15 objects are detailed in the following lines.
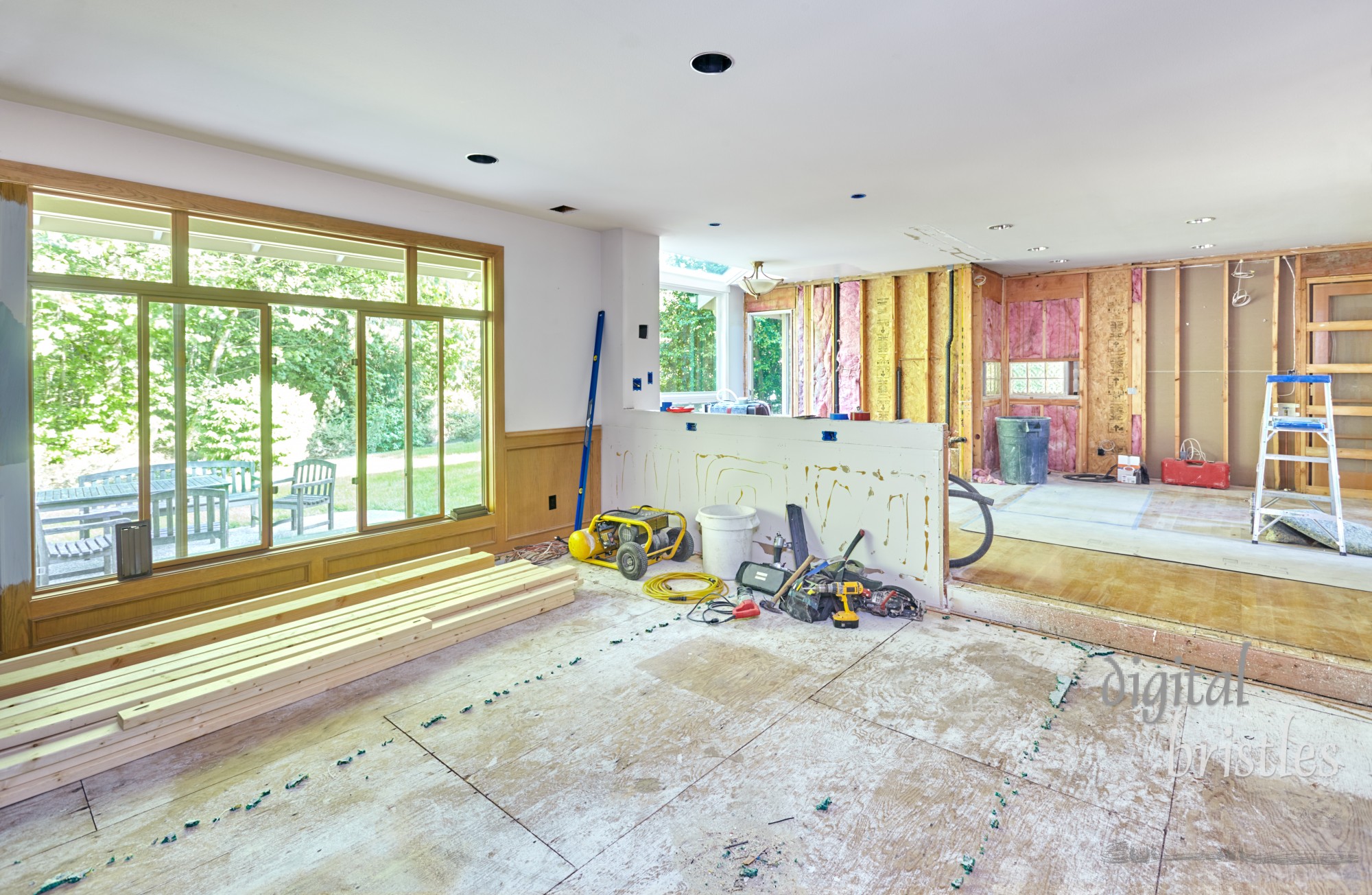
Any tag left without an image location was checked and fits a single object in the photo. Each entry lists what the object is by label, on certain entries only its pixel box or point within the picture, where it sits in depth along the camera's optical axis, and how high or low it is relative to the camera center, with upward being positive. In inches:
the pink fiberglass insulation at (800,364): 396.8 +47.3
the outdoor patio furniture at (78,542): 144.3 -21.7
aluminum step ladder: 197.2 +3.3
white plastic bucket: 196.9 -28.9
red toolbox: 300.4 -15.0
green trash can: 316.8 -3.5
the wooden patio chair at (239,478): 167.2 -9.0
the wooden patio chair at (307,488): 180.5 -12.5
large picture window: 145.9 +15.8
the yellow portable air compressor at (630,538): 205.6 -30.7
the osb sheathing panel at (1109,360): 329.4 +40.7
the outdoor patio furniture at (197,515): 158.7 -17.6
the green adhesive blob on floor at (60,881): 79.2 -53.0
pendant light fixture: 326.4 +78.7
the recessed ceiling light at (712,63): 114.0 +66.2
